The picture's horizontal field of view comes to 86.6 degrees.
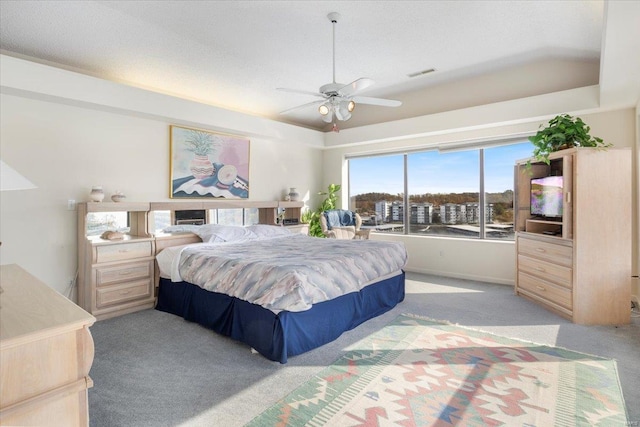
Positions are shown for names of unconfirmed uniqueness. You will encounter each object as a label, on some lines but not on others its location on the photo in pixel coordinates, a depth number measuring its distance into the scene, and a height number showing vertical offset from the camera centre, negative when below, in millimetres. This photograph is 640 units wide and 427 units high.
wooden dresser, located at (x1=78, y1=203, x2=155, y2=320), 3676 -638
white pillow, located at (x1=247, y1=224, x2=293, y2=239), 4924 -263
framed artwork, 4840 +753
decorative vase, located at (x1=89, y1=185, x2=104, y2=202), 3836 +221
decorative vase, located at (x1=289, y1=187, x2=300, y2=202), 6371 +343
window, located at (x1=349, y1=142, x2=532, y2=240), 5496 +408
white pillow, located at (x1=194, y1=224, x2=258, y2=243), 4340 -265
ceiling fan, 3195 +1164
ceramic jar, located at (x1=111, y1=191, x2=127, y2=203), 4016 +195
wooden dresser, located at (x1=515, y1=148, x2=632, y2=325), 3482 -241
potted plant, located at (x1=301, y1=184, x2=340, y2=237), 6785 +27
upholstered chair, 6020 -211
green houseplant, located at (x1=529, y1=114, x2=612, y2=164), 3863 +880
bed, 2707 -673
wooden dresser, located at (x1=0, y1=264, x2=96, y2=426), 1114 -529
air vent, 4711 +1987
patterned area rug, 1982 -1176
